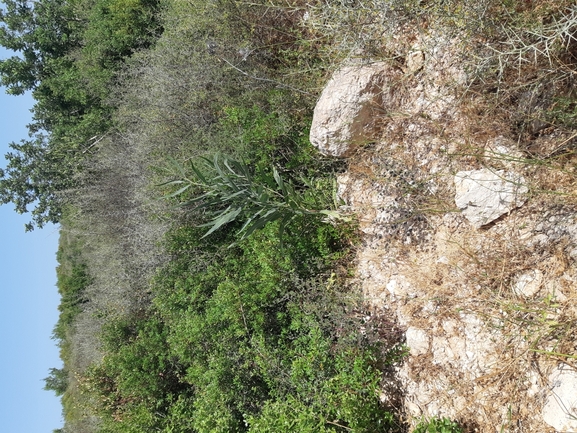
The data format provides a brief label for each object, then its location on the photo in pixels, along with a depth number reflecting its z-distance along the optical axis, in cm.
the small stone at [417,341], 339
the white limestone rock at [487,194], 290
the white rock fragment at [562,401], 252
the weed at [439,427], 287
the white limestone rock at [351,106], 359
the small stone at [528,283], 282
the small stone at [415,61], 351
